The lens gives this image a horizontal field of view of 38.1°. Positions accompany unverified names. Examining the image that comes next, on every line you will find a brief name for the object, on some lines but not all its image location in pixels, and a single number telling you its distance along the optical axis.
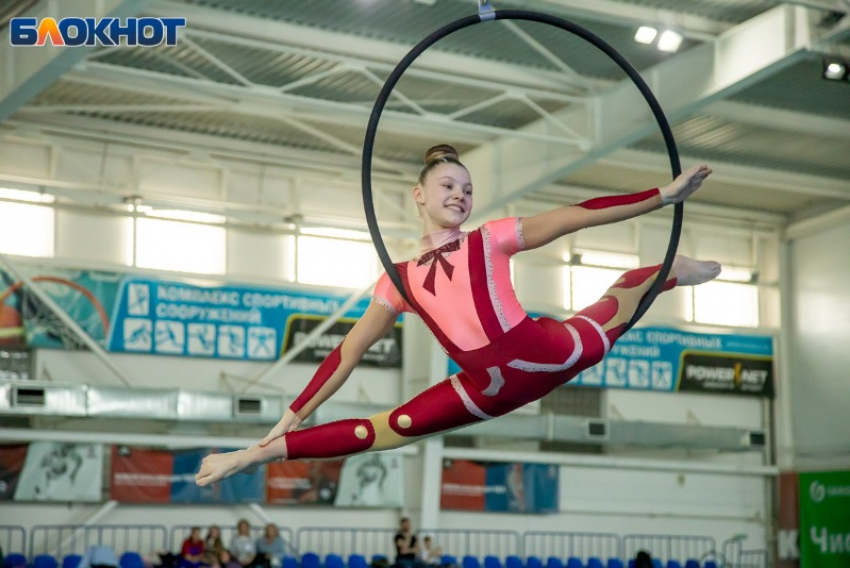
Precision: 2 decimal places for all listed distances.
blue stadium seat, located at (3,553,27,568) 15.12
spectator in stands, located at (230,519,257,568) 16.20
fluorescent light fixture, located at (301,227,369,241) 18.84
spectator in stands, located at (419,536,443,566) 16.82
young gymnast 4.87
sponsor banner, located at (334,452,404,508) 18.53
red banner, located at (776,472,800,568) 21.48
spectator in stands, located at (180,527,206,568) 15.37
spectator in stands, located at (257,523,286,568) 16.62
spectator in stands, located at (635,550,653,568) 16.34
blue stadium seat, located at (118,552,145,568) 16.03
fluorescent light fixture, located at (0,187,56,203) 16.88
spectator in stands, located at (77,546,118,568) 13.67
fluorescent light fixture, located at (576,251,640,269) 20.70
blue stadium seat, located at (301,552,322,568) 16.78
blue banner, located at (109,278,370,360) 17.34
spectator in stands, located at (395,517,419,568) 16.12
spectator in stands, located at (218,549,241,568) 15.41
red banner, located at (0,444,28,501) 16.42
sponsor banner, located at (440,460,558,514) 19.33
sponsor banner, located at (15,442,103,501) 16.55
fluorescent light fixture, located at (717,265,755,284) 22.02
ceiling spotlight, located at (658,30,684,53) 13.37
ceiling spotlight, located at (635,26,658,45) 13.20
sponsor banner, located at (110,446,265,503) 17.20
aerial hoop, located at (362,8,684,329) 5.00
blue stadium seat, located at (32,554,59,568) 15.42
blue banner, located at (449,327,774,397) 20.61
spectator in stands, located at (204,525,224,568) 15.25
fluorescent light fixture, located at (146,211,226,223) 17.79
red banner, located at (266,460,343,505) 18.08
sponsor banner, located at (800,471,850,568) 20.55
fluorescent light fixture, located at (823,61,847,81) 13.20
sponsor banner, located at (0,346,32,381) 16.66
